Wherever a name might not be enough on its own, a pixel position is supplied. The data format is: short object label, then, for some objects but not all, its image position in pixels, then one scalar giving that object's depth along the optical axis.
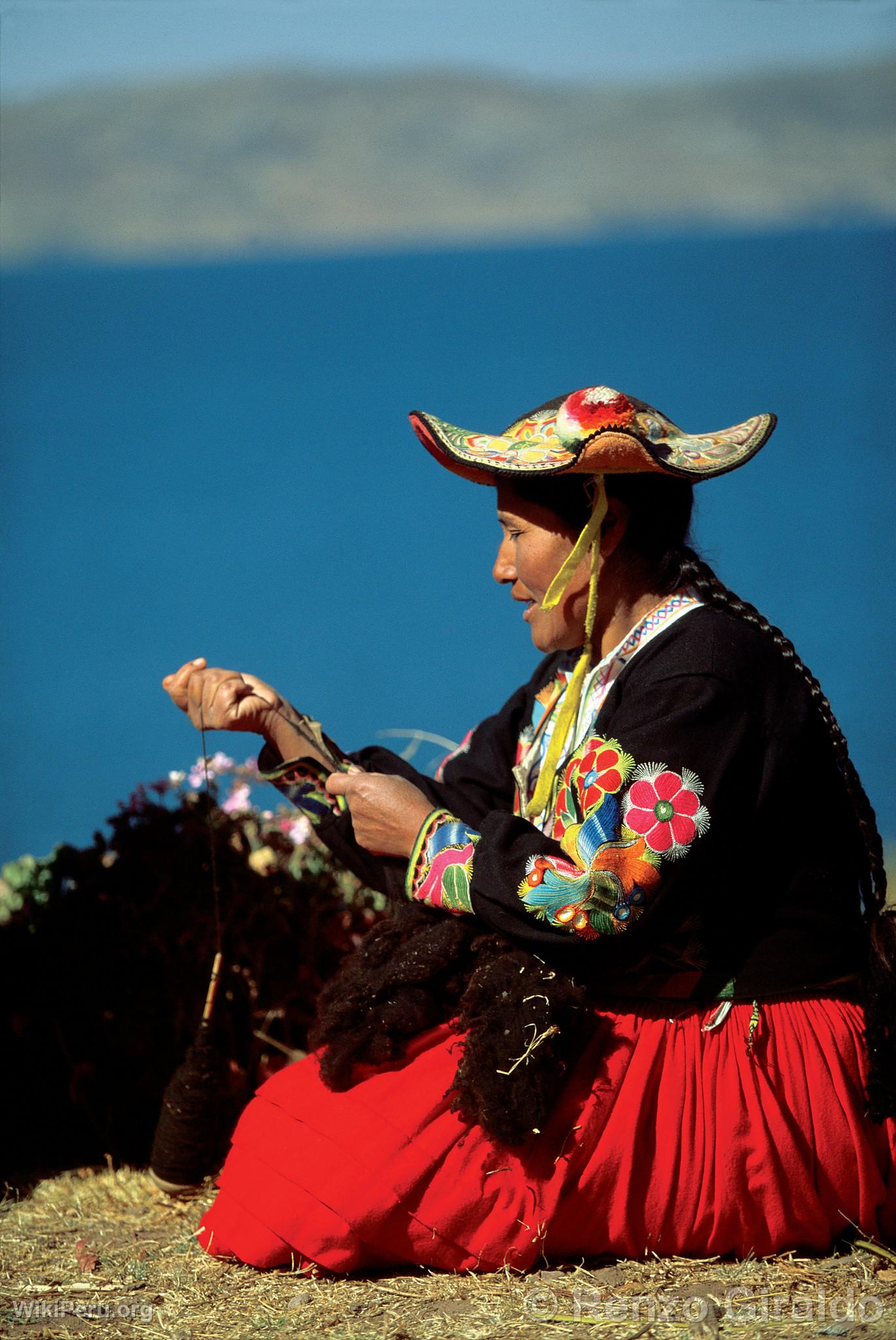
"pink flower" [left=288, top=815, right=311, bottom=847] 7.53
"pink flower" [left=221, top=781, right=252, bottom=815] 7.50
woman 4.68
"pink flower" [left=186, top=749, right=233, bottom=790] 7.36
